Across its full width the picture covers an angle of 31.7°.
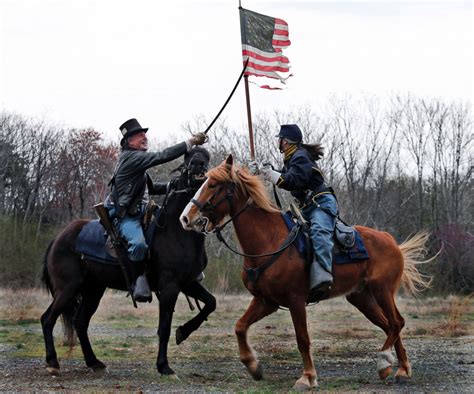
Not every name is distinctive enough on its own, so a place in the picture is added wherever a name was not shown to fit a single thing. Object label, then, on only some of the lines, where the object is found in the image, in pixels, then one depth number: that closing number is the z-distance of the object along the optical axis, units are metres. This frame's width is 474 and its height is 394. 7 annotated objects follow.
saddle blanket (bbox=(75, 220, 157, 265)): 11.38
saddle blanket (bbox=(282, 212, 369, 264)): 10.38
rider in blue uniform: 10.24
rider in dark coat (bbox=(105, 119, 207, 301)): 10.86
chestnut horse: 10.06
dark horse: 10.84
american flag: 12.38
